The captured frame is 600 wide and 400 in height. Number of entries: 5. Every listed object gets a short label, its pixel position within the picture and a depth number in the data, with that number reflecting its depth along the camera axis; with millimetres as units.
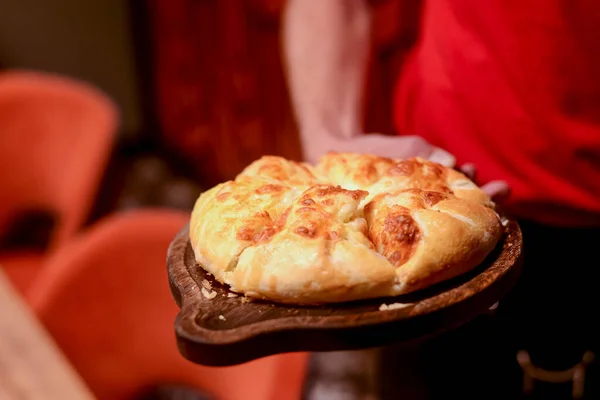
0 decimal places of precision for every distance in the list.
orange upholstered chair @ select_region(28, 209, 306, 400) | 2180
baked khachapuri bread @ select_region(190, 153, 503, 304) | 861
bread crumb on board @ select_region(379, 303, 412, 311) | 837
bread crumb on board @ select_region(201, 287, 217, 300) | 890
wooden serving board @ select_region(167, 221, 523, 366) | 794
